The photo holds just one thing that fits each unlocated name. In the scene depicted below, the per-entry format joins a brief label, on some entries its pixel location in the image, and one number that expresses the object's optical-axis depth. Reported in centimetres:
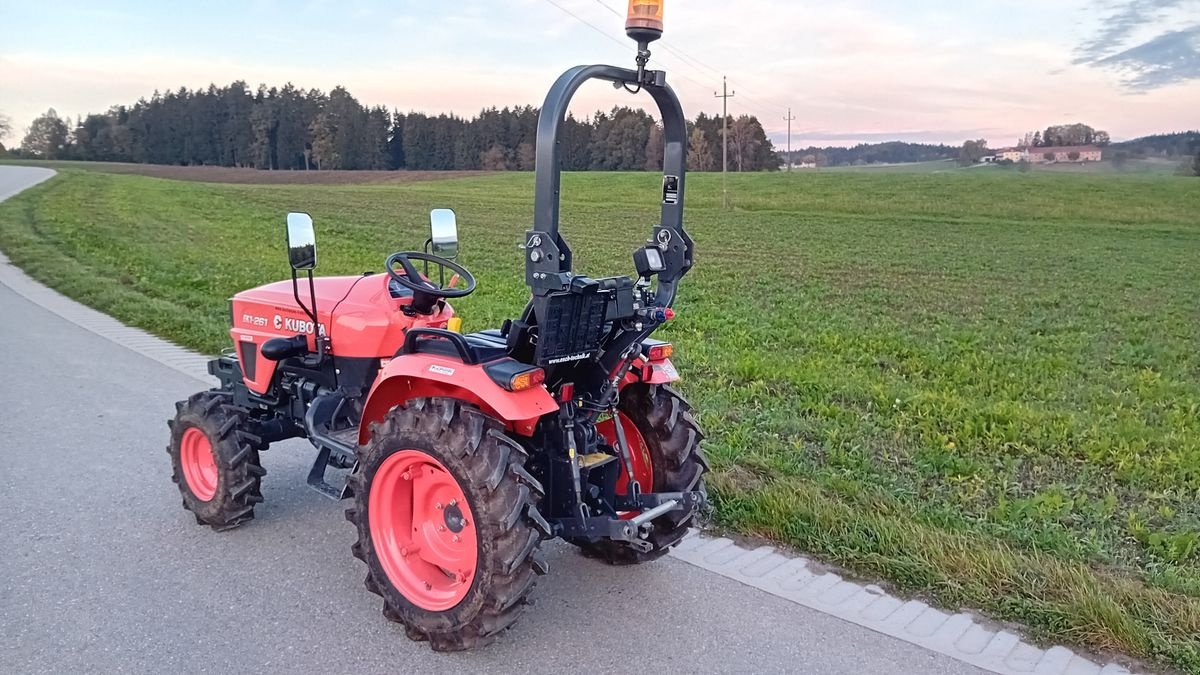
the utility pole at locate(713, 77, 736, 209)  4135
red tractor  302
